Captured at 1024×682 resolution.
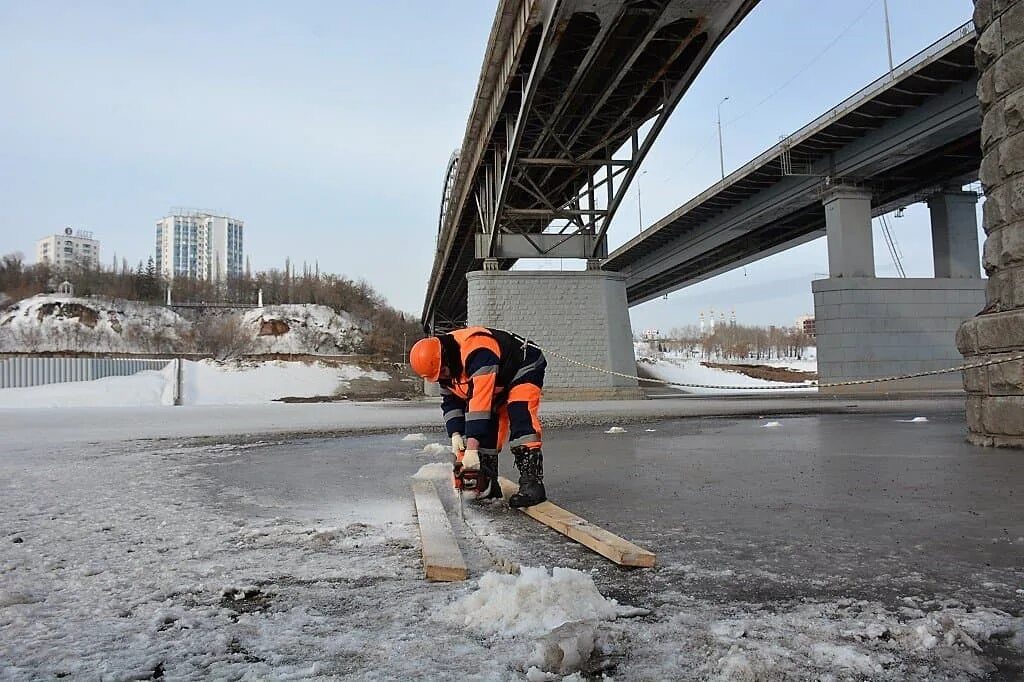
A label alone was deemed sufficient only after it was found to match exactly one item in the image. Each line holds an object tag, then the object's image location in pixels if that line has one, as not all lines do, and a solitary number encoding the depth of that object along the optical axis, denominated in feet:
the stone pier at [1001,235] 24.48
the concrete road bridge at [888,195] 74.46
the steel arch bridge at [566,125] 61.19
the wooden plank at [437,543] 9.96
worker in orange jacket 15.71
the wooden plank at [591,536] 10.59
